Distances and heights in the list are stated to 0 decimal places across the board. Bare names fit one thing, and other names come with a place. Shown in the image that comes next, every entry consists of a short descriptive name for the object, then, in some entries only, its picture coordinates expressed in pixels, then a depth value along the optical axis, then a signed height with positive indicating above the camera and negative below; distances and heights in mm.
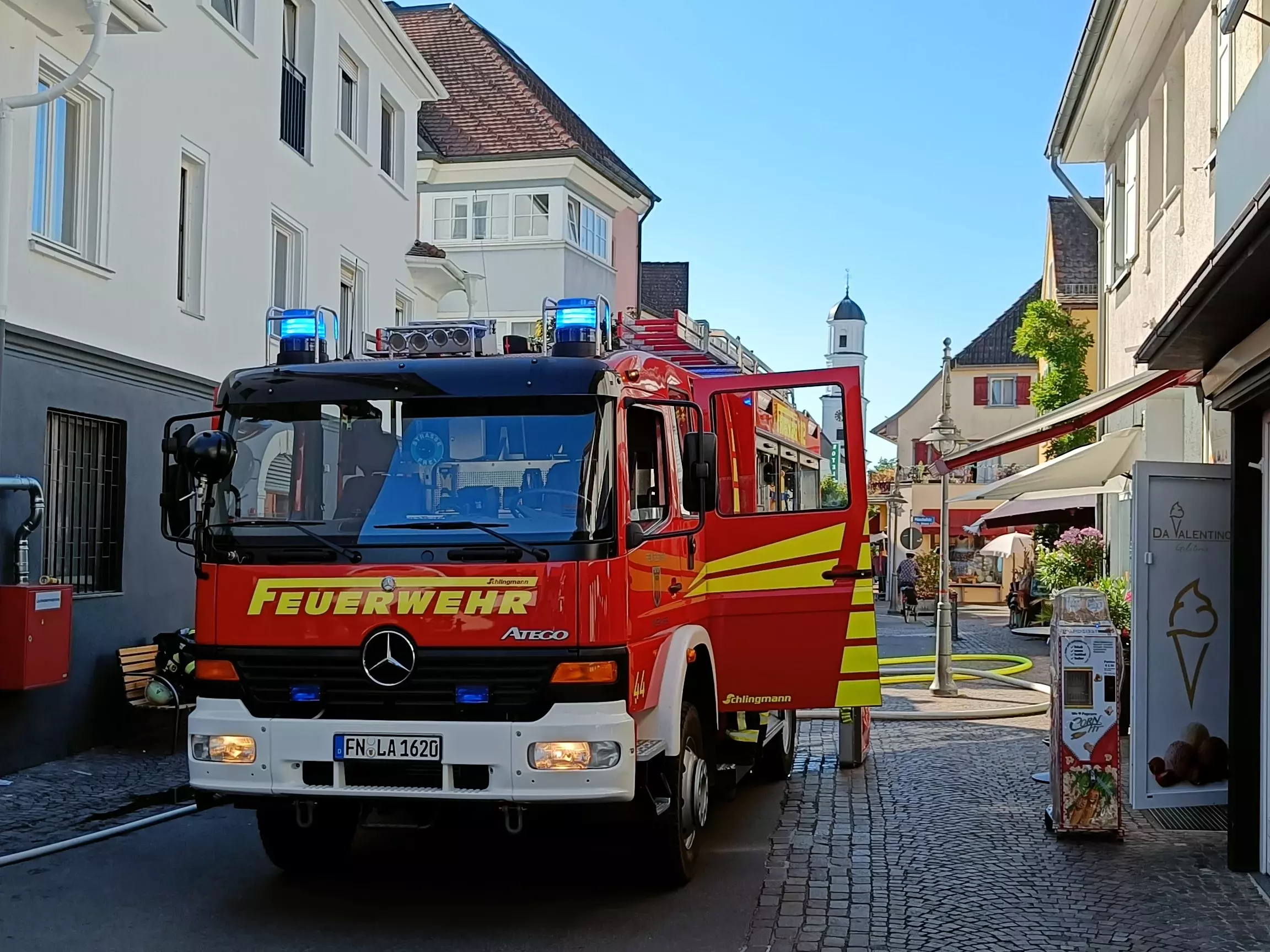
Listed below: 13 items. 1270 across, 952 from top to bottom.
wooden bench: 11750 -1357
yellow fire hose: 14422 -1926
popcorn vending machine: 8203 -1169
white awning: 15391 +761
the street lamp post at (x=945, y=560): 16734 -337
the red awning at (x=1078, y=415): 11430 +1097
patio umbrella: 37375 -250
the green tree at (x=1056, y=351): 26328 +3706
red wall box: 9953 -868
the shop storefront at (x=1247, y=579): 7266 -215
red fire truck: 6289 -267
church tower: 139500 +20560
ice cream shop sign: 8117 -494
